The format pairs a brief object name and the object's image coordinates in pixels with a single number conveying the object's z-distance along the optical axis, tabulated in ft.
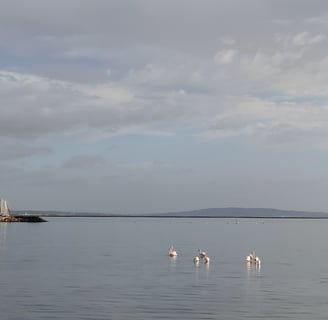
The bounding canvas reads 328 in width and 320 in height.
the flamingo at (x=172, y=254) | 202.82
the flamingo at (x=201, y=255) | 189.06
